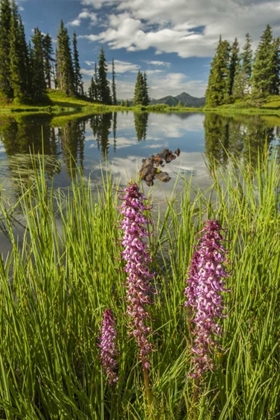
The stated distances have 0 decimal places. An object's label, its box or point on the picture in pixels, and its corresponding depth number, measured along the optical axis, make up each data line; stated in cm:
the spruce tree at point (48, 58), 9381
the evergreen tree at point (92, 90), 10631
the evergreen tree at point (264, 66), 7300
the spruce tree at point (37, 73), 6244
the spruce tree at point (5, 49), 5612
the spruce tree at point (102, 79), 10425
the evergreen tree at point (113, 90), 12338
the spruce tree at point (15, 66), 5538
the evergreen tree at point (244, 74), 8112
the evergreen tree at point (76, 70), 9711
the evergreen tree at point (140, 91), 10631
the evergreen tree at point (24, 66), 5752
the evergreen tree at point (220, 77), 8306
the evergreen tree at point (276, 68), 7619
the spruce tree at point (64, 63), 8369
